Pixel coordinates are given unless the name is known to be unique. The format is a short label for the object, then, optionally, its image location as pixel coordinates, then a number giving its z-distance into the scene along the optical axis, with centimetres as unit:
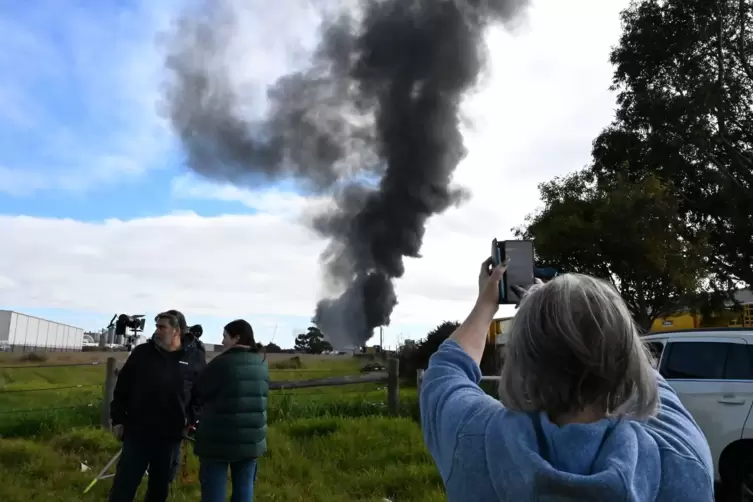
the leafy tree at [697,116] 2034
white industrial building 5572
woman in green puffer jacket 466
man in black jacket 478
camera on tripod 698
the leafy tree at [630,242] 1745
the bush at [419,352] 1778
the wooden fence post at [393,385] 948
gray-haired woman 112
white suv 576
